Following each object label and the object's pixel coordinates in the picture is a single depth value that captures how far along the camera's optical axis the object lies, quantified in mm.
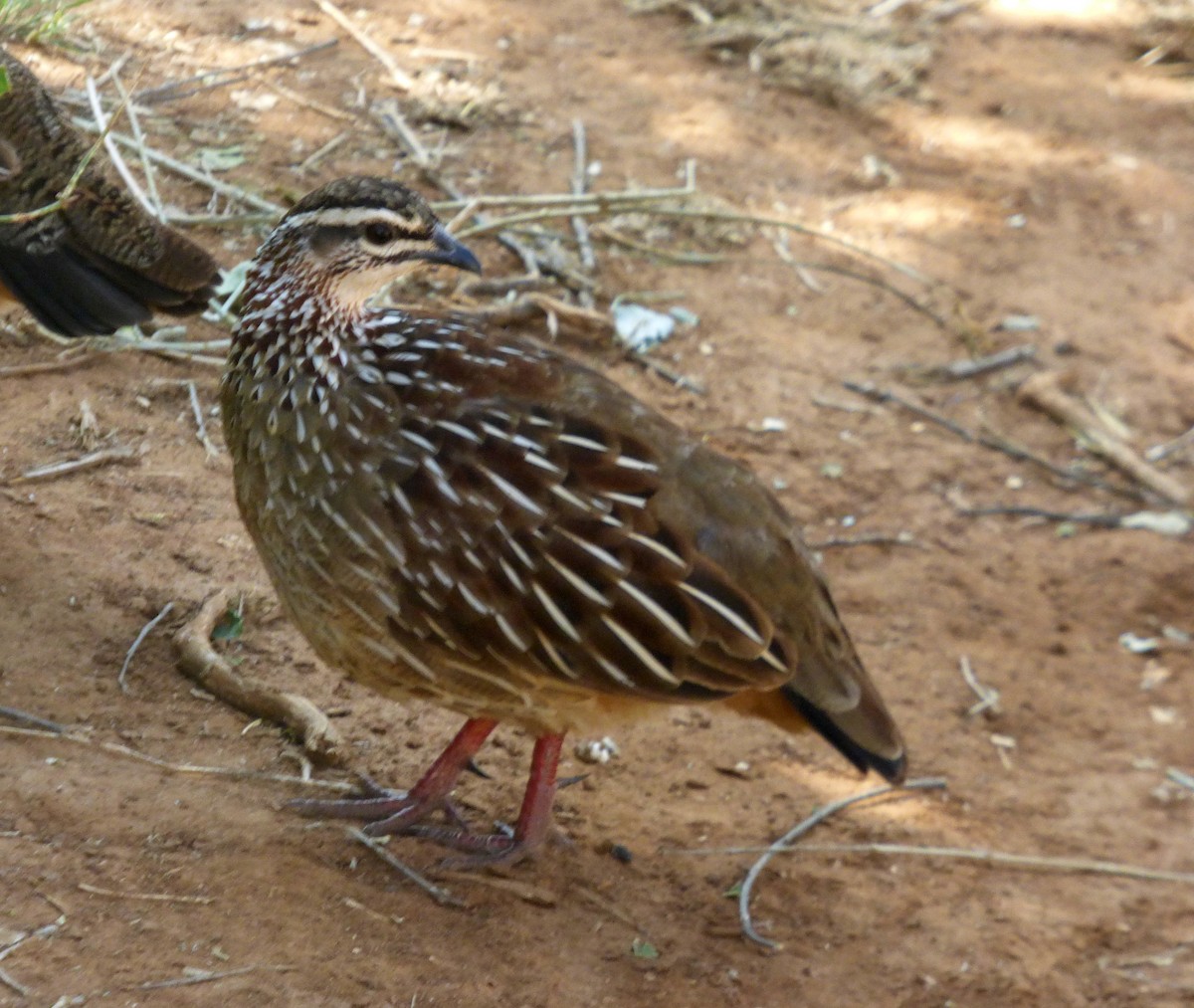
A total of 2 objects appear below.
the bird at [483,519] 6652
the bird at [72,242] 8078
